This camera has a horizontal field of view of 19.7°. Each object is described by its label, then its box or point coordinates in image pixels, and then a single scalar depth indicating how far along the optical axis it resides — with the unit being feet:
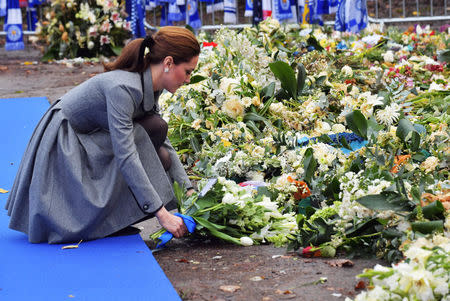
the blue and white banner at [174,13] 56.50
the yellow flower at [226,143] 22.87
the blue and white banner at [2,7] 56.97
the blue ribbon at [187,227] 16.95
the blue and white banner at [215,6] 57.35
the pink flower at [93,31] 55.65
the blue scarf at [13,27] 56.64
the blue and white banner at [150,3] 58.44
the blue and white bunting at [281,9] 51.83
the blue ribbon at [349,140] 21.50
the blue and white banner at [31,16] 64.27
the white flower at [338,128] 22.79
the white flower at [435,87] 26.81
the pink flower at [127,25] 57.16
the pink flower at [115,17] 56.12
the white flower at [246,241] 17.04
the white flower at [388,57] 33.28
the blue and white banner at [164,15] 59.18
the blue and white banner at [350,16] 46.54
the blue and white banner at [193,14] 55.98
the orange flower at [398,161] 17.59
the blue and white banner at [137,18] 53.15
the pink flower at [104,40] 56.64
